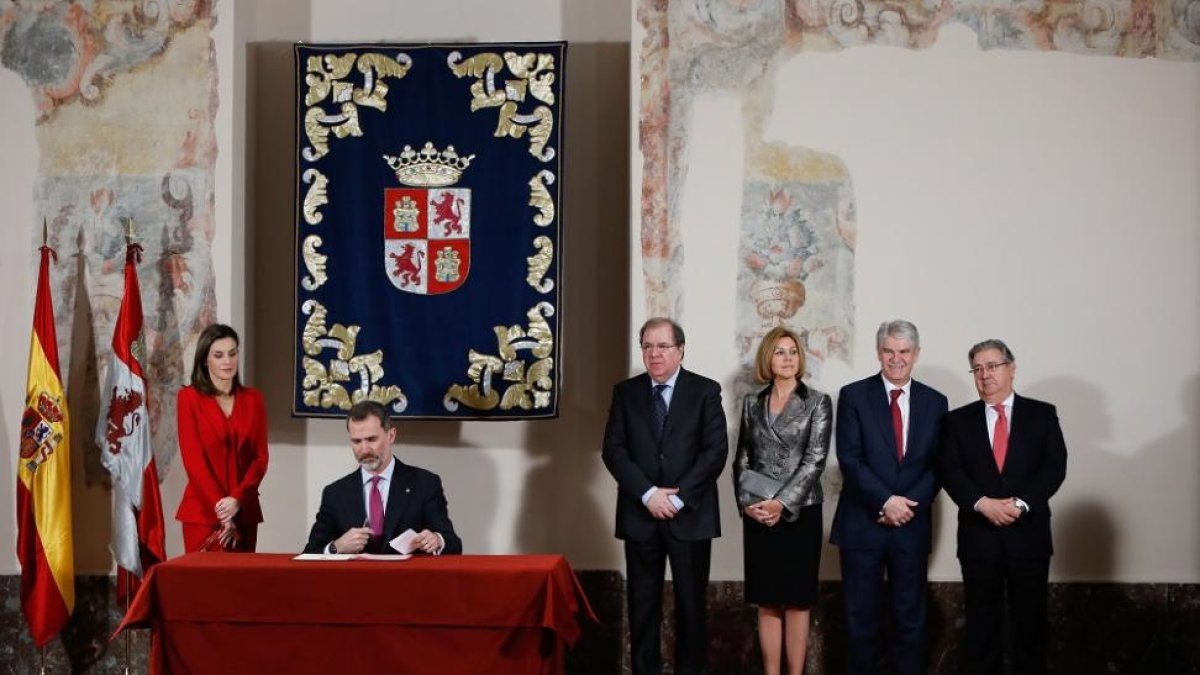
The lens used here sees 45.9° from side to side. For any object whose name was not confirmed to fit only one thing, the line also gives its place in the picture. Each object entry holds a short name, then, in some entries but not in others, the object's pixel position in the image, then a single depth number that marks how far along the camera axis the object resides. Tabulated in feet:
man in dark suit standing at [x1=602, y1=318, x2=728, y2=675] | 21.97
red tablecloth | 17.54
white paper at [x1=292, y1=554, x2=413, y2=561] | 18.40
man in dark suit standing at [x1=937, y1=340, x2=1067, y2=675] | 21.44
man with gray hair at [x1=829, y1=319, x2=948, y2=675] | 21.93
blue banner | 25.80
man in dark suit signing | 19.38
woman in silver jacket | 22.11
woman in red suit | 22.91
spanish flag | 24.81
